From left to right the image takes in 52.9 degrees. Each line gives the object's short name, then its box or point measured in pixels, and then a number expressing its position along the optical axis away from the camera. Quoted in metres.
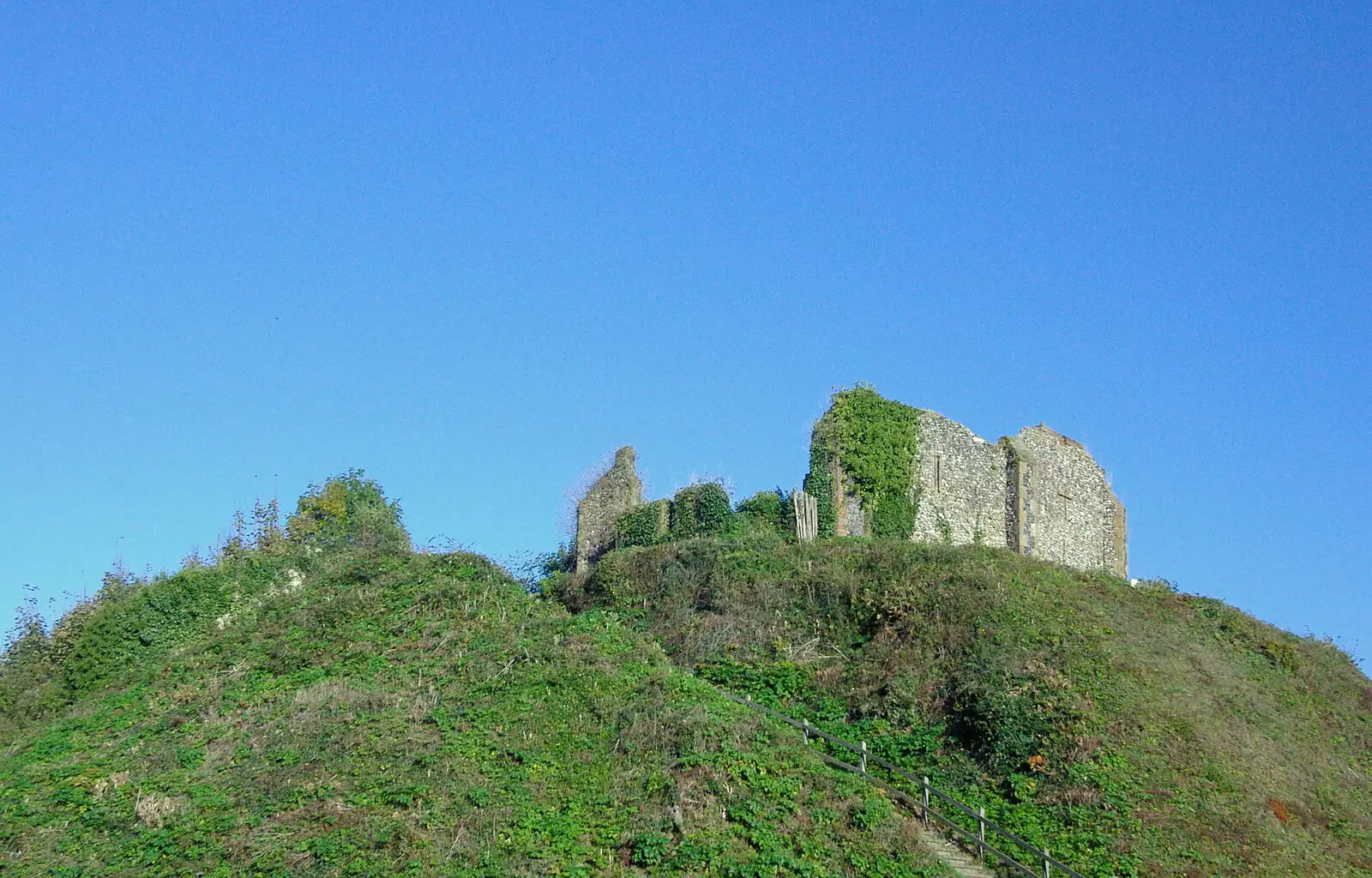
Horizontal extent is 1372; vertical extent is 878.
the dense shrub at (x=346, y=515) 34.72
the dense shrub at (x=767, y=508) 32.44
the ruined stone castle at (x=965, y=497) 32.44
